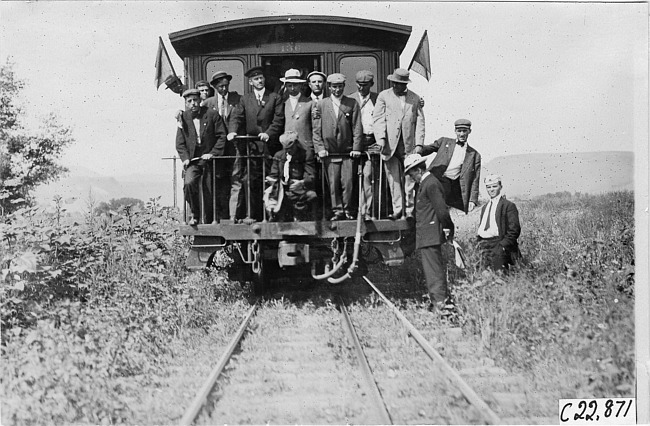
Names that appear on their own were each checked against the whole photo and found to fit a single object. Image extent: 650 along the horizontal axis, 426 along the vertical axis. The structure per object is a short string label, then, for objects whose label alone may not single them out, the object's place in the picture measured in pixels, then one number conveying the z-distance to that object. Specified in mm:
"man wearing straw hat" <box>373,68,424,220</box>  6555
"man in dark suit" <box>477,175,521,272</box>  6609
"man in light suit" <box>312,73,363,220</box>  6453
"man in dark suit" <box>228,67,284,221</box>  6672
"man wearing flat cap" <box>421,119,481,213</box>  6910
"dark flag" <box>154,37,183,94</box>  6470
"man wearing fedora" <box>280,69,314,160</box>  6547
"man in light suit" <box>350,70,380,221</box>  6621
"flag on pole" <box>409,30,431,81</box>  6744
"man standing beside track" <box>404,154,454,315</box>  6160
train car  6617
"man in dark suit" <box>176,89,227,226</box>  6566
